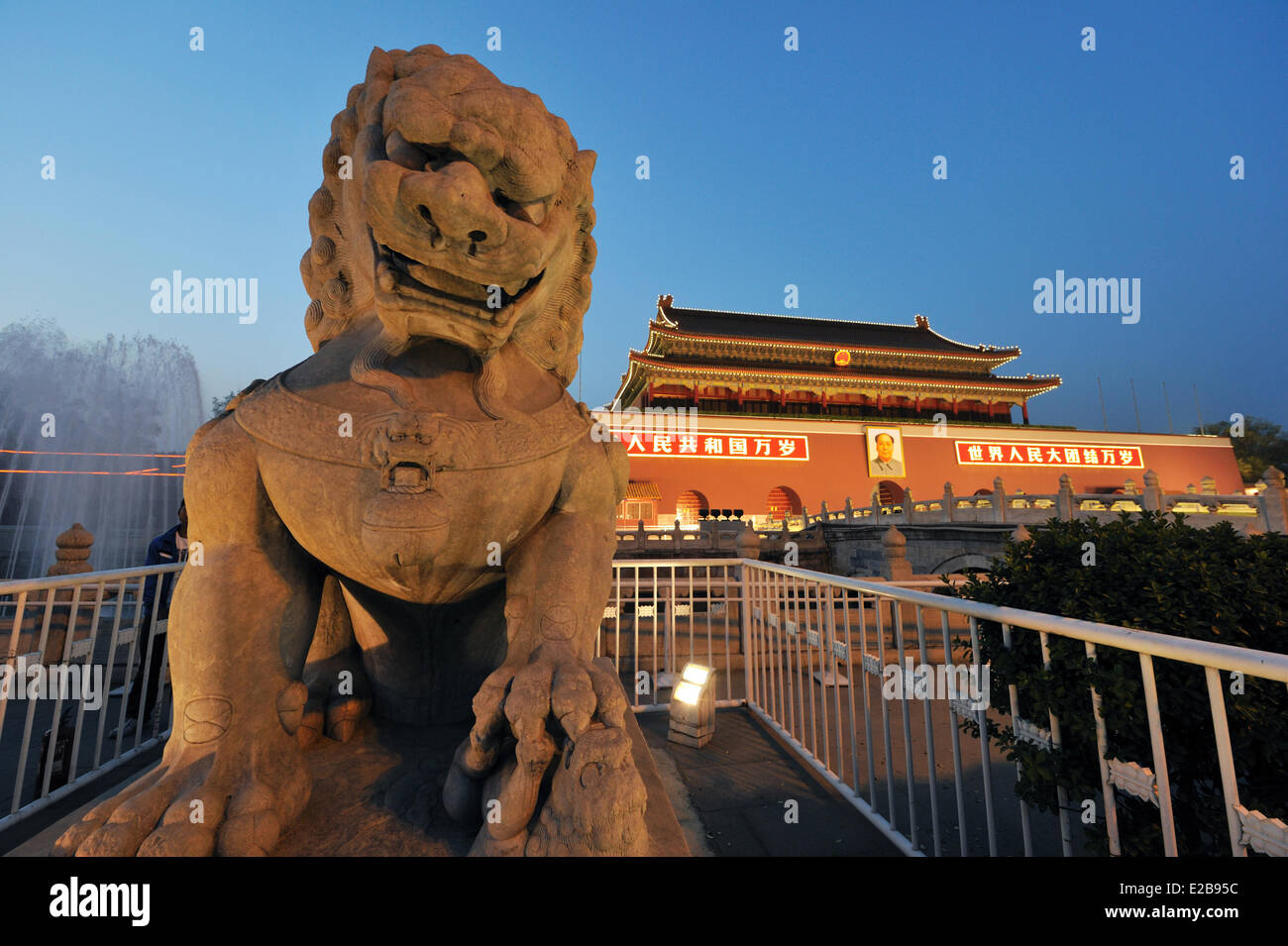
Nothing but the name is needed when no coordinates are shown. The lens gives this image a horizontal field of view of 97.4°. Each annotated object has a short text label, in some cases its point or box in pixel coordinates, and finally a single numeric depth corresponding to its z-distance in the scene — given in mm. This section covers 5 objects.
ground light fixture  2943
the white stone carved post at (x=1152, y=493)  10406
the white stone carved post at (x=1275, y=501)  8867
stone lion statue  1056
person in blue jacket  3100
